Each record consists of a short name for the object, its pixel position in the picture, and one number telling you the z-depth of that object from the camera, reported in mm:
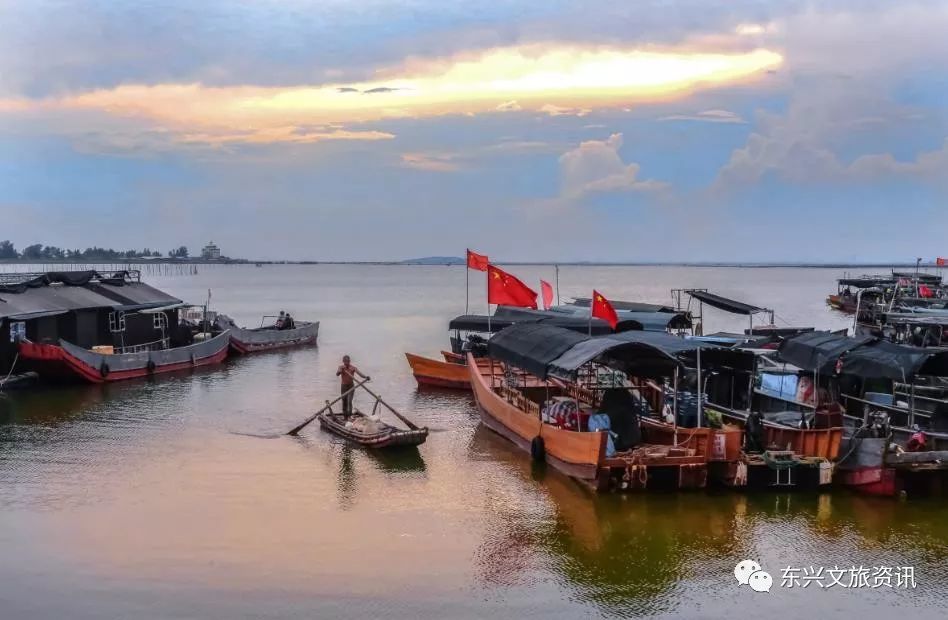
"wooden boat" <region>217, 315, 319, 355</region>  38719
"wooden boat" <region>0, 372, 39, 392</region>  26625
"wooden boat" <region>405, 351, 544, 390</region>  28828
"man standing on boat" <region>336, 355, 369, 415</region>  21395
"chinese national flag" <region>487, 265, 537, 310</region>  23047
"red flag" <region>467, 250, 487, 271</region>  27125
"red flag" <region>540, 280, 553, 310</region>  35081
